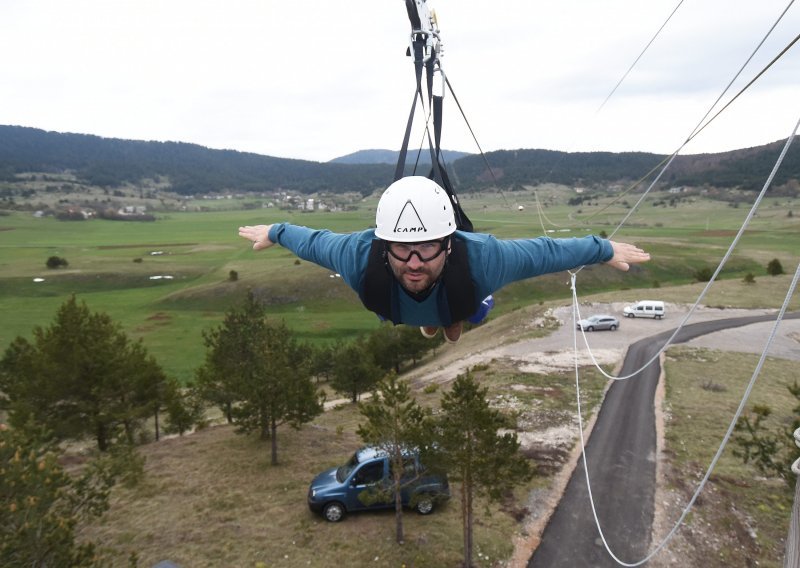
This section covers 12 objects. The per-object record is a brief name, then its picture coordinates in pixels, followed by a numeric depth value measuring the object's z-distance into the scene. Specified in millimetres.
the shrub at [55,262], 92112
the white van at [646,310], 39250
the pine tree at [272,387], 17500
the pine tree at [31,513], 7203
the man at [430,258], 3713
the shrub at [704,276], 58012
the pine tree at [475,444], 10867
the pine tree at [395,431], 12000
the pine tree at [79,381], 19609
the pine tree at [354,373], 28875
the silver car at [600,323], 35897
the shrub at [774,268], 54656
